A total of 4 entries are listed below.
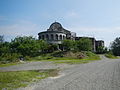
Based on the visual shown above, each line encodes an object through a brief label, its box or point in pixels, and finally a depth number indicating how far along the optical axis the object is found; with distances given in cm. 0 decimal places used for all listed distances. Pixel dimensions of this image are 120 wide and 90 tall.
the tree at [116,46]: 6294
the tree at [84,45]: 4136
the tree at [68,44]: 3939
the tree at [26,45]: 3379
